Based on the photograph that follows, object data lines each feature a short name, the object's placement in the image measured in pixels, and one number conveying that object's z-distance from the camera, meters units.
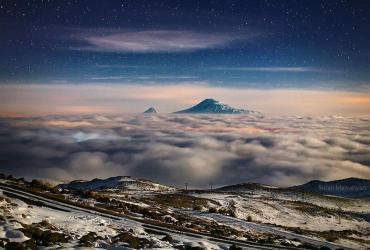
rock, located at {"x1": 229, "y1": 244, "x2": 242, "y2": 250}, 26.13
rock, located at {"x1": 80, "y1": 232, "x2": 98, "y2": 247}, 23.20
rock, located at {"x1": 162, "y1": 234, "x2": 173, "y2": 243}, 26.94
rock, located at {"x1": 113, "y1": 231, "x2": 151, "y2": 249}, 24.64
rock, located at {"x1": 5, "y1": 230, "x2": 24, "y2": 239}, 22.06
